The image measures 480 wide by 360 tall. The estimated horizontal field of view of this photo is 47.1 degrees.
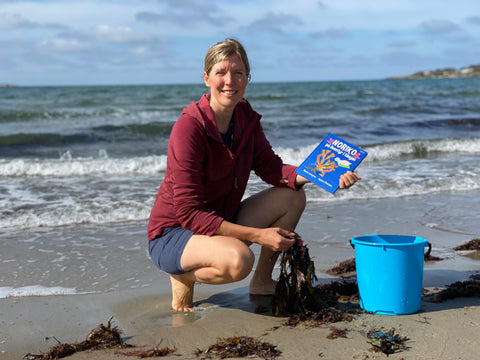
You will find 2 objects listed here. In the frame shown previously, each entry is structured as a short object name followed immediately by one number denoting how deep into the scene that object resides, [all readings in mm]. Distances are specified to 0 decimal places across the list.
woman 3141
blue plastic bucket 3160
